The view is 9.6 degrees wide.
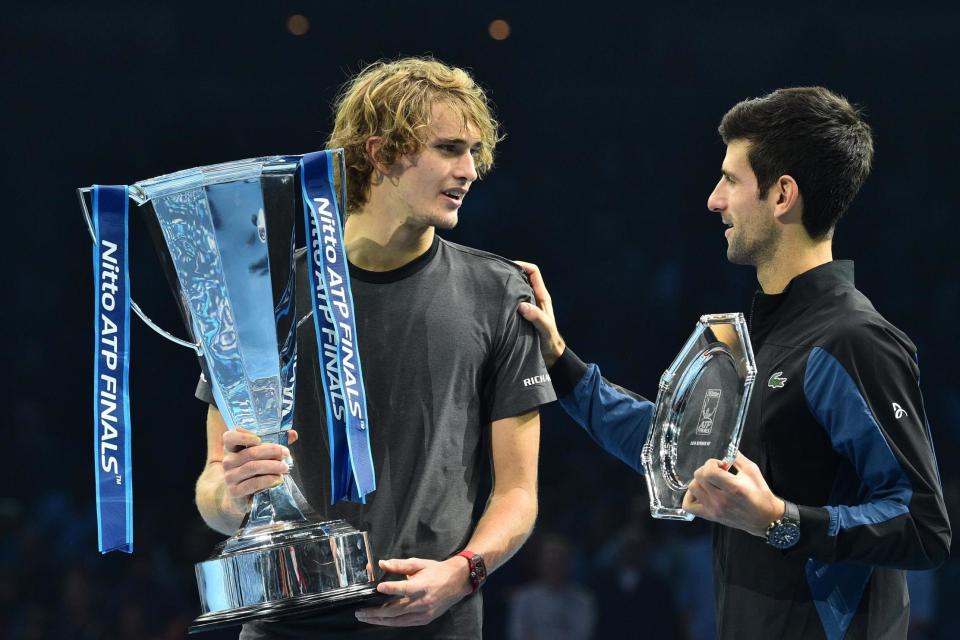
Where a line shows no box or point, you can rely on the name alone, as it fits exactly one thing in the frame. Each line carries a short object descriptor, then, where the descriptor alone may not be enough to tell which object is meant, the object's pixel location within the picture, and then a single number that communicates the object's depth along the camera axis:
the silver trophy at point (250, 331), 7.51
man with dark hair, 7.60
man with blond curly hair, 7.75
